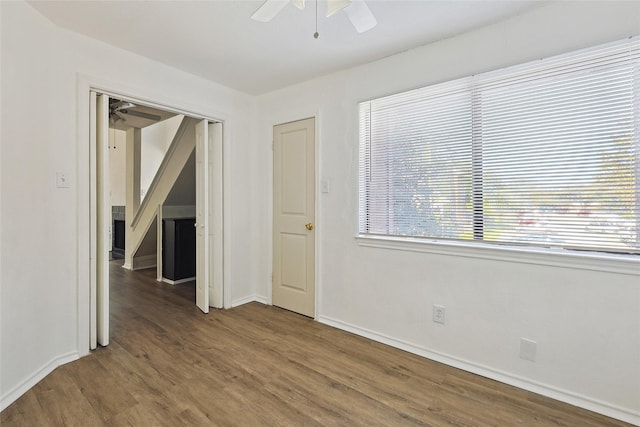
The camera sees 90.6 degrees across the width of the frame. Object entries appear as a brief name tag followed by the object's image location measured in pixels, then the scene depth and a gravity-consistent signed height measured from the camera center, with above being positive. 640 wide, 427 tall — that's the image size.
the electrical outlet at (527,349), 2.03 -0.88
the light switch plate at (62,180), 2.25 +0.24
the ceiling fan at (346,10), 1.48 +1.04
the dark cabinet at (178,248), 4.54 -0.51
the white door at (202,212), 3.32 +0.02
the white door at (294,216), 3.26 -0.03
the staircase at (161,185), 4.19 +0.43
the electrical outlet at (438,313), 2.41 -0.77
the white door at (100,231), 2.48 -0.14
